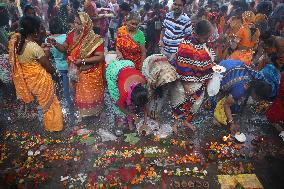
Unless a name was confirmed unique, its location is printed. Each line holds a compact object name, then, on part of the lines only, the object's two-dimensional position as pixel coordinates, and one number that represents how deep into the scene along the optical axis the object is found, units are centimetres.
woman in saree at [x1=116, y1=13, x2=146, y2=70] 551
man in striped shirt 632
